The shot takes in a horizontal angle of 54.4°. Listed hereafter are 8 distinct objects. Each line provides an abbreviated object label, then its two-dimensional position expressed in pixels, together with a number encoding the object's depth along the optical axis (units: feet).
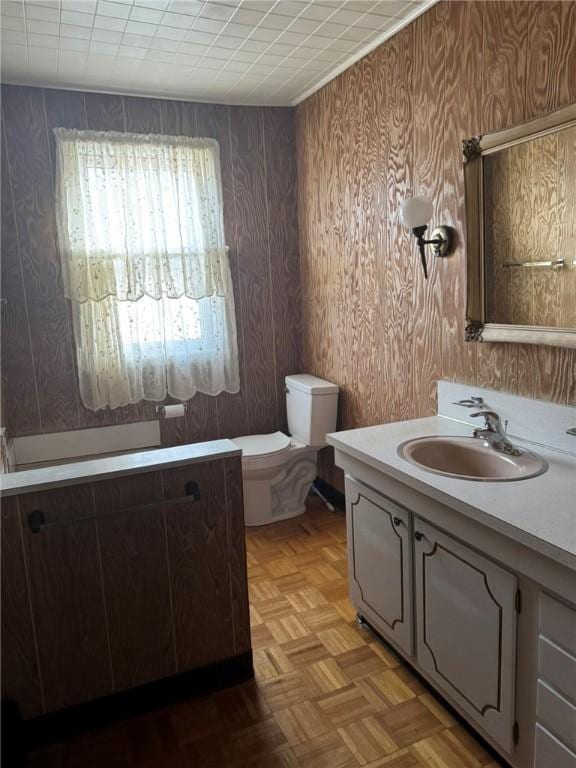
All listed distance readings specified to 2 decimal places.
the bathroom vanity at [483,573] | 4.27
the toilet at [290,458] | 10.57
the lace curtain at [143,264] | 10.11
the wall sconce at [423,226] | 7.16
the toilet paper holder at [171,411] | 11.09
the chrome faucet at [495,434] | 6.15
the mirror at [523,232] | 5.72
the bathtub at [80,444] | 10.29
